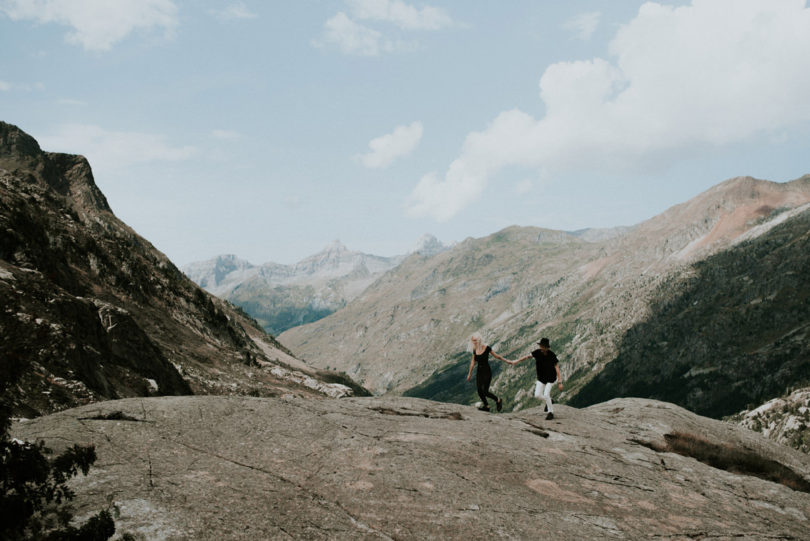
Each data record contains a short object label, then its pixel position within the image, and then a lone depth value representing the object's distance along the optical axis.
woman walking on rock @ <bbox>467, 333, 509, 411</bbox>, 22.11
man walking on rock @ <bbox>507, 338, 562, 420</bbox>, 21.55
